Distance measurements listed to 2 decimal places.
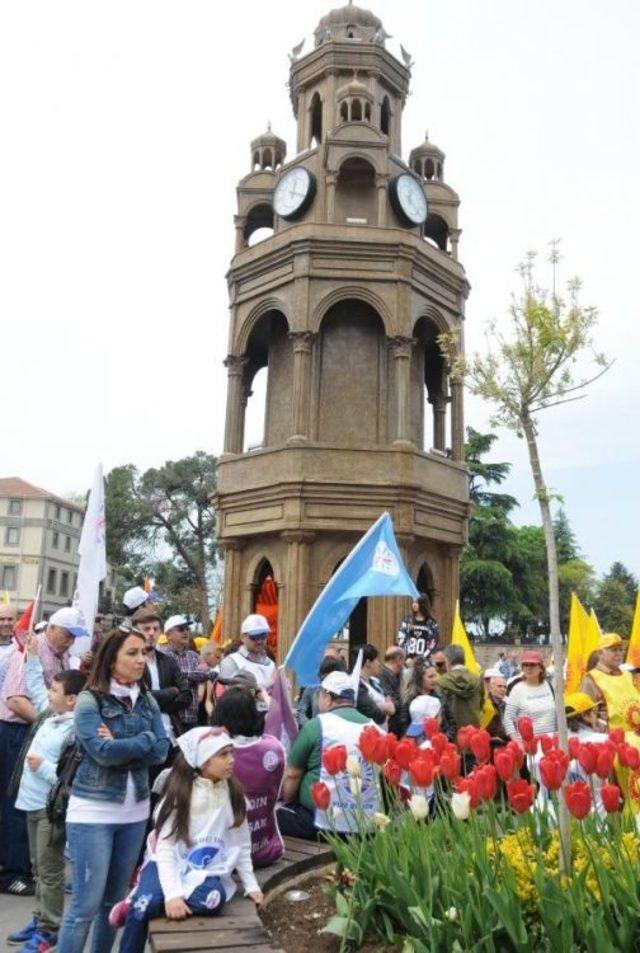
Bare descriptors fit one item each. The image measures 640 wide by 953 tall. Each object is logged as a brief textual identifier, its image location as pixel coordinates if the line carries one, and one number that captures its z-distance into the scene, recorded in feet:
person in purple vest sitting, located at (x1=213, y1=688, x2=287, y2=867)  15.11
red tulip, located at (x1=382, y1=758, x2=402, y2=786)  13.05
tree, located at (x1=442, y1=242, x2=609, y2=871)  14.28
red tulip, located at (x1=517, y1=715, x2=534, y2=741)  13.34
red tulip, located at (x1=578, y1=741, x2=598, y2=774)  11.73
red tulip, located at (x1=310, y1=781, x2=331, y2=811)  12.01
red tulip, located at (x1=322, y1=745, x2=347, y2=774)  12.70
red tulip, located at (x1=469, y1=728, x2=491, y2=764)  12.38
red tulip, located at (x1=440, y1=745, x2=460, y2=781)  12.01
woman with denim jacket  13.08
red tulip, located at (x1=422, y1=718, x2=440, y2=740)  13.51
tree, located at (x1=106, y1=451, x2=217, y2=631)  171.12
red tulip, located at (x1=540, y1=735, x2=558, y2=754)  12.84
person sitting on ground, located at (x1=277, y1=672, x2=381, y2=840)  16.62
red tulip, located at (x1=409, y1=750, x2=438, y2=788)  11.62
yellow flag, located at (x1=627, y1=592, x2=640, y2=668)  31.94
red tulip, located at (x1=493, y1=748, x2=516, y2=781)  11.82
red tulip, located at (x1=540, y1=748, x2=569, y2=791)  11.00
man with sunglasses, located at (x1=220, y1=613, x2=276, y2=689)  24.45
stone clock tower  61.93
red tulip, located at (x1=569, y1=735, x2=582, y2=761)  12.29
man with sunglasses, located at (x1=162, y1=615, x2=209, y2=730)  23.04
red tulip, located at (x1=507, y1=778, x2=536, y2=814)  11.00
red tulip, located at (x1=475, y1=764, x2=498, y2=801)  11.18
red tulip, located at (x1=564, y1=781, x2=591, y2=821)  10.27
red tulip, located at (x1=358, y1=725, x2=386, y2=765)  12.54
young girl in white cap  12.34
